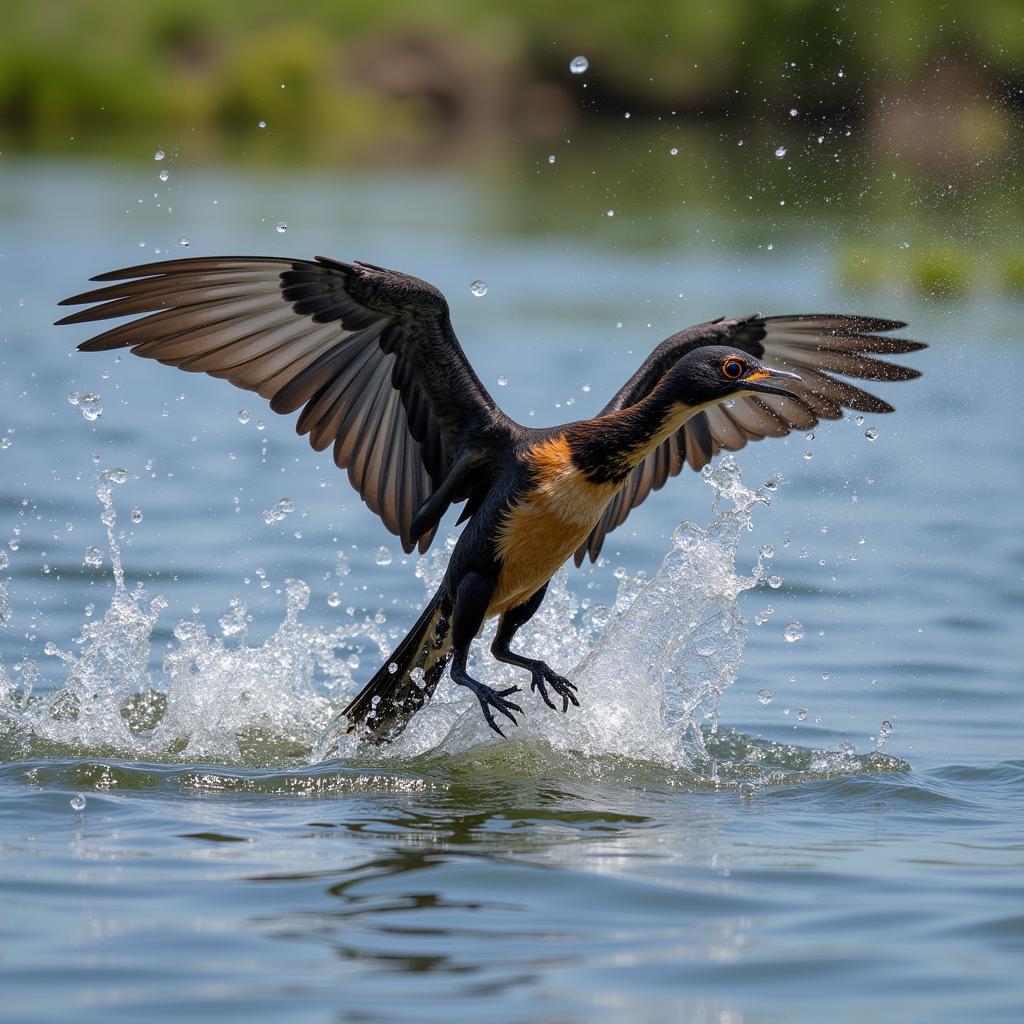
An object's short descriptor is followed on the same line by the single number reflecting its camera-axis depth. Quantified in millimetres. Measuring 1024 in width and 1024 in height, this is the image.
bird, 14594
